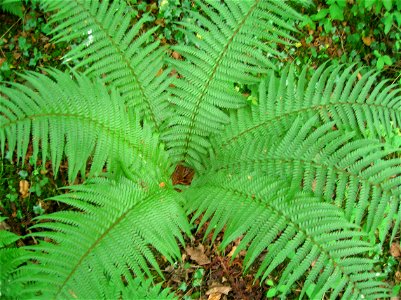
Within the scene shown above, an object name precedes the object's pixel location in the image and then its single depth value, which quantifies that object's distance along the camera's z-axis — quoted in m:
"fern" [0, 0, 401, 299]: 2.51
